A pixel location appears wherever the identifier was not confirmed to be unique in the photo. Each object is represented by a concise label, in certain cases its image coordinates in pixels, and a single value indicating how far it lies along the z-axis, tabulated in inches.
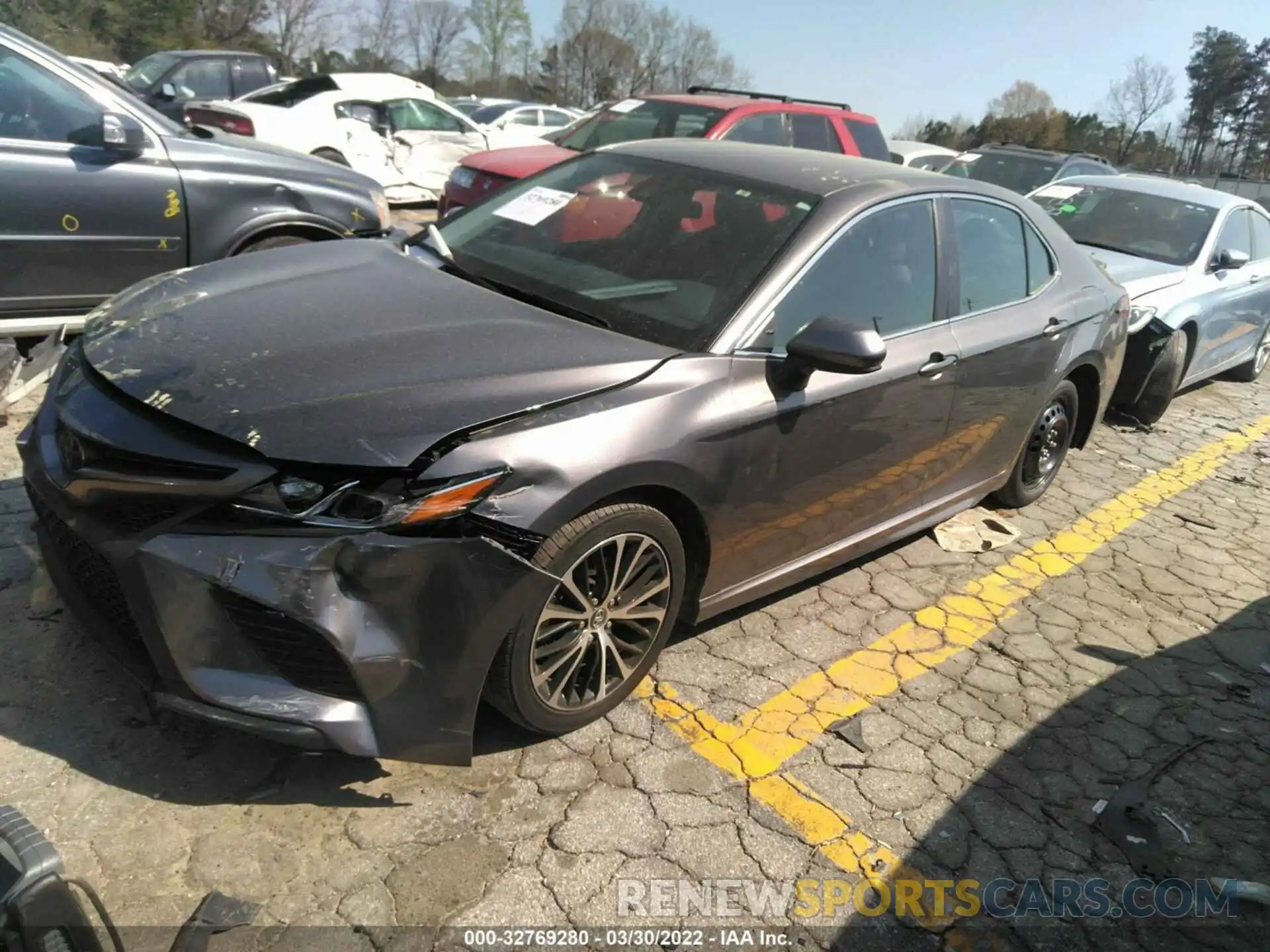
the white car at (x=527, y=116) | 847.5
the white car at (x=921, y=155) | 623.5
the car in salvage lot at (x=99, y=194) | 181.6
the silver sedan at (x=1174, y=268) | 262.7
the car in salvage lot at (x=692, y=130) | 303.1
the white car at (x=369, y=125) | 409.4
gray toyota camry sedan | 90.2
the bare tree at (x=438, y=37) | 2460.6
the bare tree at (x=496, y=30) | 2603.3
